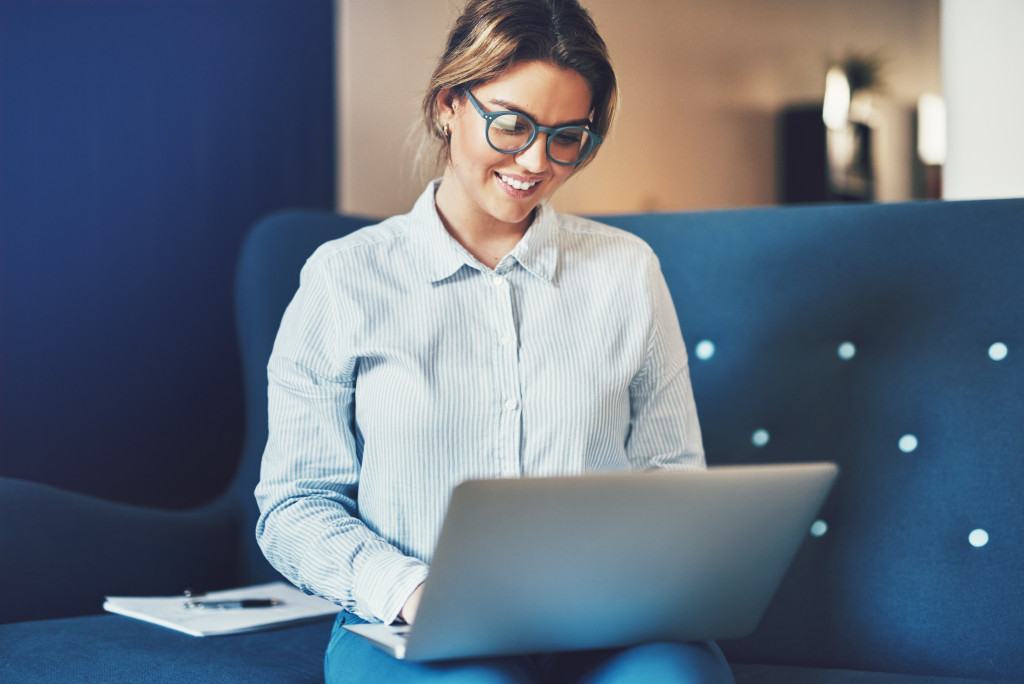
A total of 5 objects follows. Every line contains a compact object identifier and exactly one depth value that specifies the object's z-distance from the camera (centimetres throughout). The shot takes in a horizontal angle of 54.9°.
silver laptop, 75
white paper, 123
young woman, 107
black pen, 131
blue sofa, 130
